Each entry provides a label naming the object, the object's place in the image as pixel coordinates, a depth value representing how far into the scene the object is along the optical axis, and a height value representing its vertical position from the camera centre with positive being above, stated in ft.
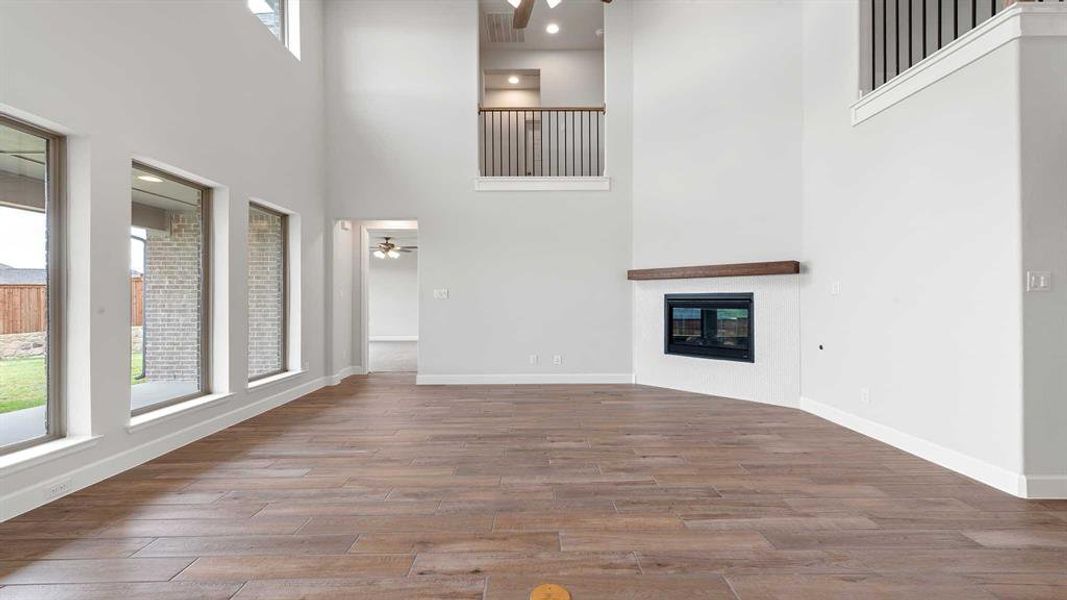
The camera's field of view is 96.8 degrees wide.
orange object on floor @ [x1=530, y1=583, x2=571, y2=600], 4.67 -2.96
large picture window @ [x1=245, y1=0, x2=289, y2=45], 17.38 +10.89
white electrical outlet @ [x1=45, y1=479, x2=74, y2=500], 8.80 -3.55
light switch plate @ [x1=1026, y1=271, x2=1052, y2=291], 9.13 +0.27
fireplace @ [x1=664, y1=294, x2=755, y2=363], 17.79 -1.12
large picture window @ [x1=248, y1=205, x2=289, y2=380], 16.55 +0.34
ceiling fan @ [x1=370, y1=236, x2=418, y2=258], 37.27 +4.36
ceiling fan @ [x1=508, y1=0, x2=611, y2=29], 16.29 +10.48
